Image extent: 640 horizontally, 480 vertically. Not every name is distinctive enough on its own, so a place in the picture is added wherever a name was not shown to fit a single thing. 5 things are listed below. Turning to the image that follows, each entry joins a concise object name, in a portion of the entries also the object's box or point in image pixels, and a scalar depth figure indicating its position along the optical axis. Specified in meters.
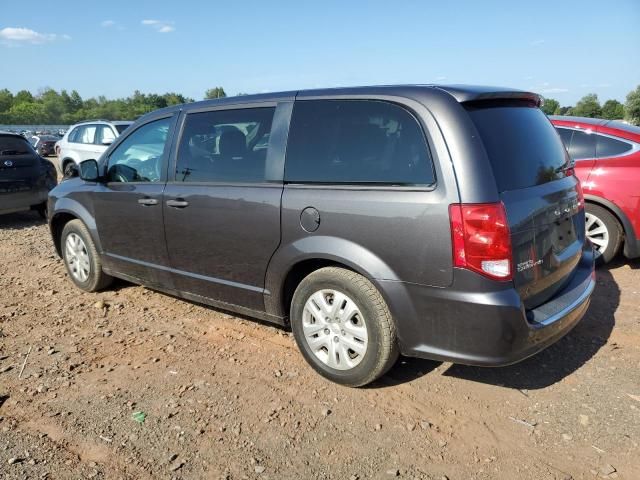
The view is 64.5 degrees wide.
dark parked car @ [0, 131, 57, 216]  8.05
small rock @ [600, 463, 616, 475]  2.45
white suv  12.20
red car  5.18
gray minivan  2.62
